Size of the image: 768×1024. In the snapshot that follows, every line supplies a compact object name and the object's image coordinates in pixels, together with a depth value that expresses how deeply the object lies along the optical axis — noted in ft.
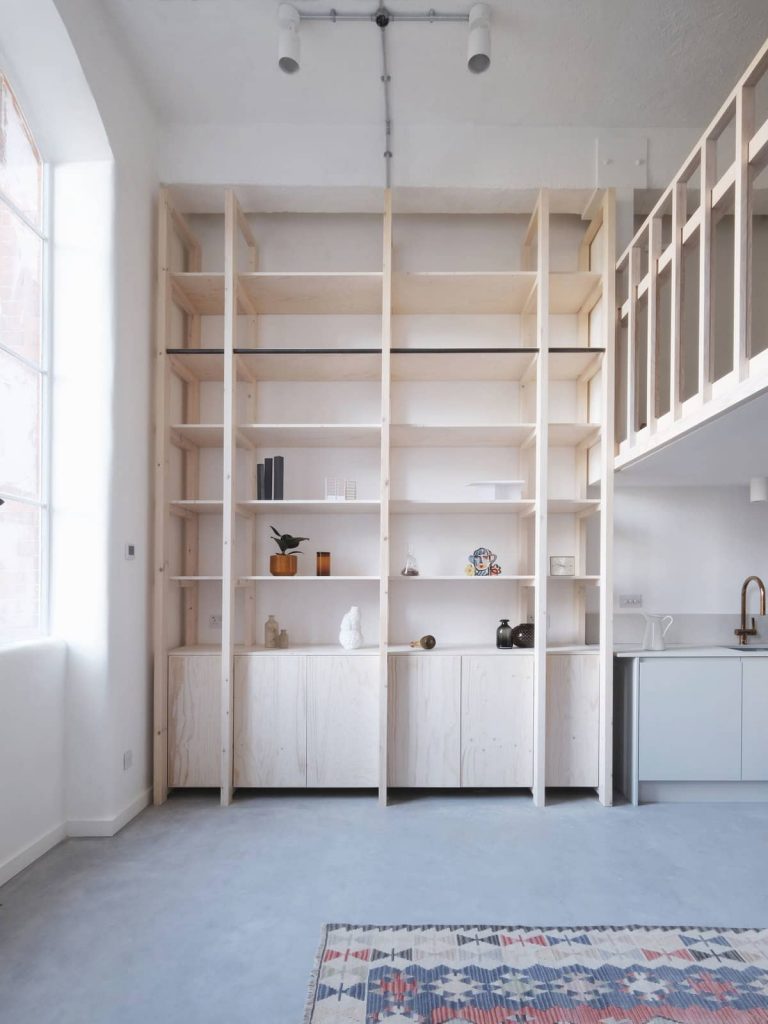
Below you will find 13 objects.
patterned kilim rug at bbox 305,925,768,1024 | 6.68
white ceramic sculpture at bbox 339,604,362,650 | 13.44
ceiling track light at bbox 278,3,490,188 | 10.43
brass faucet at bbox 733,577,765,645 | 14.24
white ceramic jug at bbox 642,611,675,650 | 13.42
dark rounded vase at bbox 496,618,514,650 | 13.56
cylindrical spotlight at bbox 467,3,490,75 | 10.40
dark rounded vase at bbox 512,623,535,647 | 13.60
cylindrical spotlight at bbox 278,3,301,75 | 10.44
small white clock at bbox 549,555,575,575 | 13.93
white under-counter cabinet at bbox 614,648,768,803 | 12.76
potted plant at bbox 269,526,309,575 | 13.67
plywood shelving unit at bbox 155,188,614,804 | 13.03
